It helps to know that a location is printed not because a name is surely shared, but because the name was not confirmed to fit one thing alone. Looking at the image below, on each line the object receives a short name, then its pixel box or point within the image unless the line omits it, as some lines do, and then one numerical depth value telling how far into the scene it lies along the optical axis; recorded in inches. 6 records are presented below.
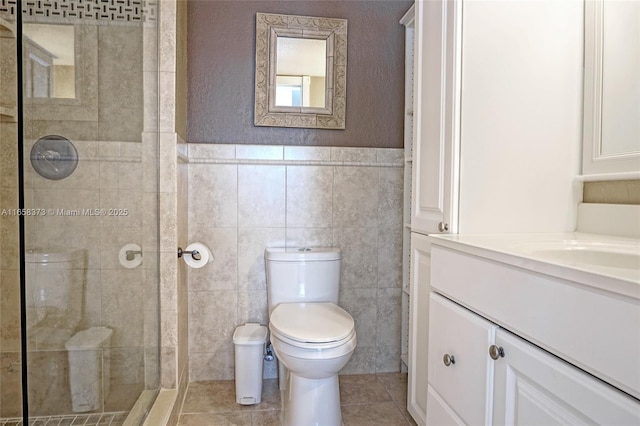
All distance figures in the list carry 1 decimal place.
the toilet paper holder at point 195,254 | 76.9
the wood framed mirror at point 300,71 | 84.3
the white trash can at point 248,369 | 76.9
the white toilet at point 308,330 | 61.3
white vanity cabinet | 24.5
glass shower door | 49.3
